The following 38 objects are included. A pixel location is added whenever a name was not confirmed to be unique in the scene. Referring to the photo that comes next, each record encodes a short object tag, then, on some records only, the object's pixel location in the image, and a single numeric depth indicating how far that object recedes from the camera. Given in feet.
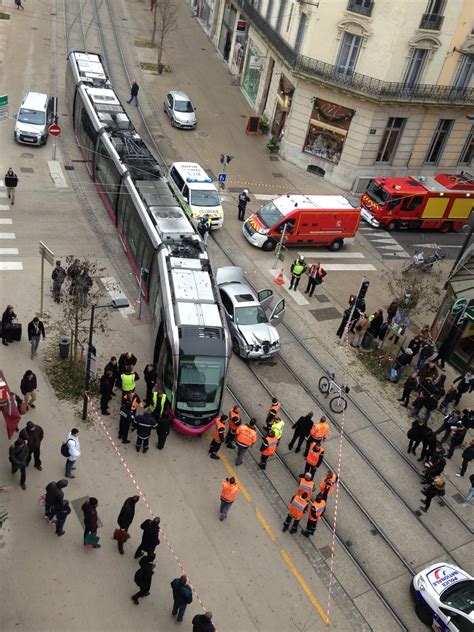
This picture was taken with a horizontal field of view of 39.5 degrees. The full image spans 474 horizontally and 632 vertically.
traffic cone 89.61
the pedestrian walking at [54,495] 47.37
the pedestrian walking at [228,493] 51.55
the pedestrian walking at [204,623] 41.11
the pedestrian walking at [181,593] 43.75
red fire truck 107.96
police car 48.78
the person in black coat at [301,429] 60.95
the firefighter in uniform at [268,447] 57.93
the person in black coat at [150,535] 46.84
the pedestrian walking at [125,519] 47.93
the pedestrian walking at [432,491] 58.03
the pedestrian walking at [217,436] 58.34
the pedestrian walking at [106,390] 59.77
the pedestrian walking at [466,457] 62.69
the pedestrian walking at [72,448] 52.05
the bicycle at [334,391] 69.31
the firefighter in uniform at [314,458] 58.23
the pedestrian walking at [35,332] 64.03
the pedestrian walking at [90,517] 47.09
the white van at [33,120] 106.22
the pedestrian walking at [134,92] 129.80
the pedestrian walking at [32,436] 51.94
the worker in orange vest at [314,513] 53.04
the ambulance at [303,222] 94.95
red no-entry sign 100.22
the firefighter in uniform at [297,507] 52.70
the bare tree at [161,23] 151.27
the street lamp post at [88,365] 57.47
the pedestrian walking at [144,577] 45.14
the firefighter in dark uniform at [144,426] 56.54
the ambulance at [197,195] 95.55
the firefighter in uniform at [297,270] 86.17
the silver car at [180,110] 126.21
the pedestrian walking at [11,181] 89.05
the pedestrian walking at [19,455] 50.57
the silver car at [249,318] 72.33
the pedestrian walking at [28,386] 57.93
